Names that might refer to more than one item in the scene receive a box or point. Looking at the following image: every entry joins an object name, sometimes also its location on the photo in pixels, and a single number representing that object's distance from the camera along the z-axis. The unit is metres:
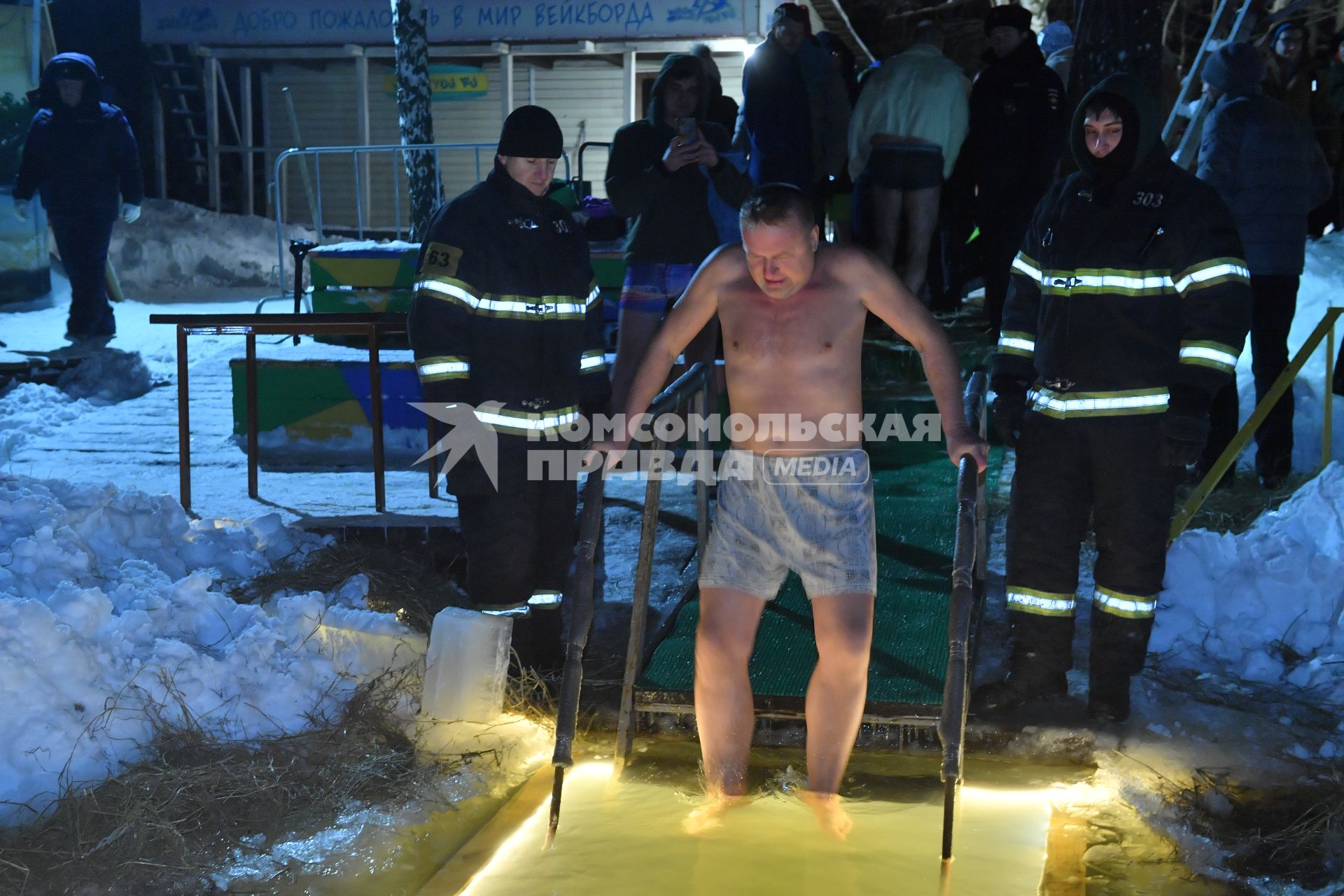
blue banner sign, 17.66
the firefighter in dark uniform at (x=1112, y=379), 4.50
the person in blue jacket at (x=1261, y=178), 7.09
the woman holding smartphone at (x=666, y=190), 6.57
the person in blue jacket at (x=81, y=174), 11.81
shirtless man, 4.10
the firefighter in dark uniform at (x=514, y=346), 4.92
